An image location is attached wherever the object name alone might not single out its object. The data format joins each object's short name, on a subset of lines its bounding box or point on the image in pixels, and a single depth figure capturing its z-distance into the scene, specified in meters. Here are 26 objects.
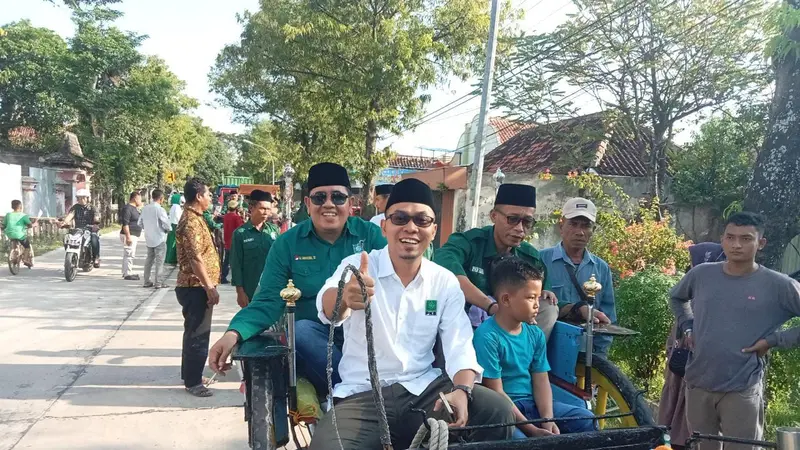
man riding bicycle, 12.22
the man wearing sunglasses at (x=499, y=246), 3.52
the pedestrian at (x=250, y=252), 6.05
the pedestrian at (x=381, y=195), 6.65
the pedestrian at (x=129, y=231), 12.16
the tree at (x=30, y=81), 27.78
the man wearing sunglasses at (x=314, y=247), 3.34
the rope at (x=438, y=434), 1.97
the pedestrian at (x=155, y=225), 10.74
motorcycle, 11.83
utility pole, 12.34
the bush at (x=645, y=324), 5.65
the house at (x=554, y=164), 16.84
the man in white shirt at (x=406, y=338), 2.65
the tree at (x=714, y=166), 17.14
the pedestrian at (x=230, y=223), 8.95
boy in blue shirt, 2.96
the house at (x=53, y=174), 24.83
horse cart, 2.29
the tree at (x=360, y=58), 15.28
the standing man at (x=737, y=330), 3.42
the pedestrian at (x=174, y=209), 8.84
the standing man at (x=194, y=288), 5.59
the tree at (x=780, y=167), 4.47
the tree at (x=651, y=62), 13.52
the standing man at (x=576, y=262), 4.18
